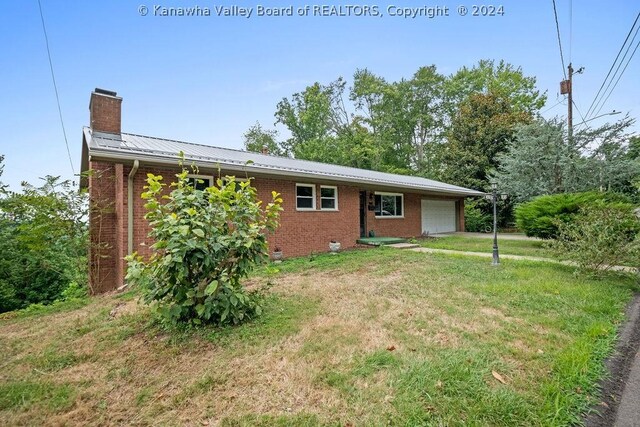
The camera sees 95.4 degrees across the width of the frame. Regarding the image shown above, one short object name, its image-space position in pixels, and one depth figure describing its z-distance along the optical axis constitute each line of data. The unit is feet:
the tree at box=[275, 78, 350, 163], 97.40
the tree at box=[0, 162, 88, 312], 23.75
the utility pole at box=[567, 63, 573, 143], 46.54
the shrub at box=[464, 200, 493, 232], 63.46
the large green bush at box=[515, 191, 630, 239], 32.37
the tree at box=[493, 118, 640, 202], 43.47
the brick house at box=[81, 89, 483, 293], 22.20
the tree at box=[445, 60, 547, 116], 88.83
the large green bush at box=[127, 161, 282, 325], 10.66
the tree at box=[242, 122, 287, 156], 101.65
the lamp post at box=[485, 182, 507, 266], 25.08
